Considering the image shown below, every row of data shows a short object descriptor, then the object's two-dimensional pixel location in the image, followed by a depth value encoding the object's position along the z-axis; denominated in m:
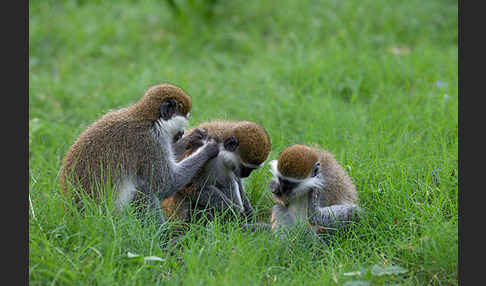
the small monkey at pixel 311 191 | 9.61
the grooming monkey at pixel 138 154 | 9.79
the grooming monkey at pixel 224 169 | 10.29
